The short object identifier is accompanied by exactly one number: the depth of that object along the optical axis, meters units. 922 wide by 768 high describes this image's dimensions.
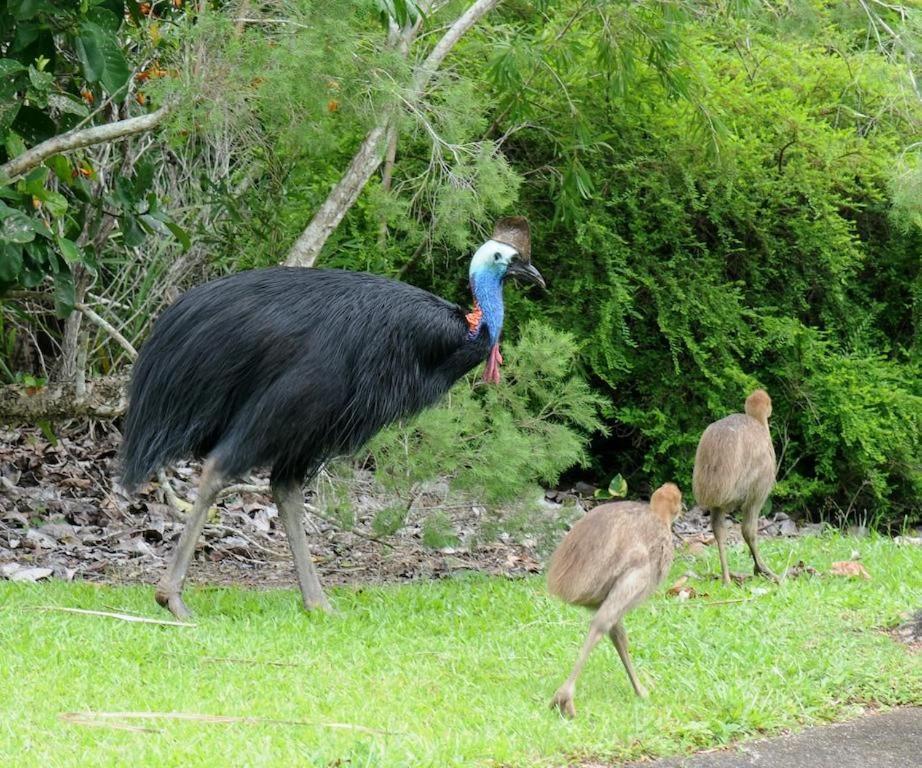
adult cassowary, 11.51
